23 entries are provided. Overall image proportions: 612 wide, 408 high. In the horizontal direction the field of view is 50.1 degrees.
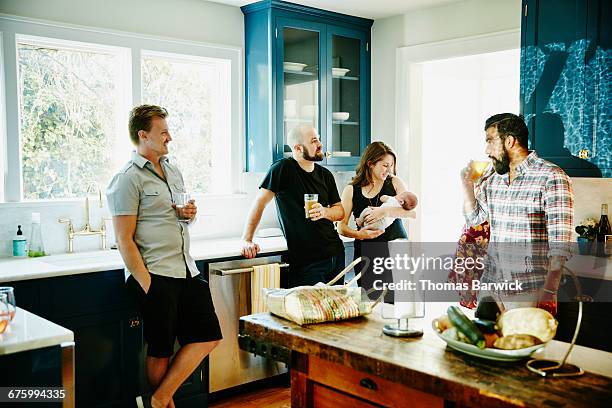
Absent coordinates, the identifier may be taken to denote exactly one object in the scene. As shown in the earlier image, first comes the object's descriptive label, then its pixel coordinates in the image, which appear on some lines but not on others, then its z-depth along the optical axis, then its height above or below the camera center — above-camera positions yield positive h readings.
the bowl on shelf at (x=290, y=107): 4.72 +0.45
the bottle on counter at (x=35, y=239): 3.80 -0.40
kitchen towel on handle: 4.08 -0.70
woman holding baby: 4.04 -0.19
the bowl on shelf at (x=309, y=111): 4.83 +0.43
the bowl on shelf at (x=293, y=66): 4.72 +0.75
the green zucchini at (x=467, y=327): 1.97 -0.49
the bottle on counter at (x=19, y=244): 3.73 -0.42
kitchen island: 1.76 -0.60
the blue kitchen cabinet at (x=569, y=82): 3.63 +0.50
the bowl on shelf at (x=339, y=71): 5.02 +0.76
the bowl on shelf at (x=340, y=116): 5.03 +0.41
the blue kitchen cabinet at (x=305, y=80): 4.64 +0.67
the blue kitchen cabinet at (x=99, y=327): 3.30 -0.84
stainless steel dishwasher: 3.97 -0.89
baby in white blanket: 4.04 -0.22
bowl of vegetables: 1.93 -0.50
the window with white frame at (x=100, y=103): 3.85 +0.43
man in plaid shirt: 3.29 -0.24
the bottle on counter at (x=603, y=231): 3.79 -0.37
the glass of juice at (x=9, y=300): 2.26 -0.45
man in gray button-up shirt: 3.21 -0.44
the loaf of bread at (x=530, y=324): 1.95 -0.47
